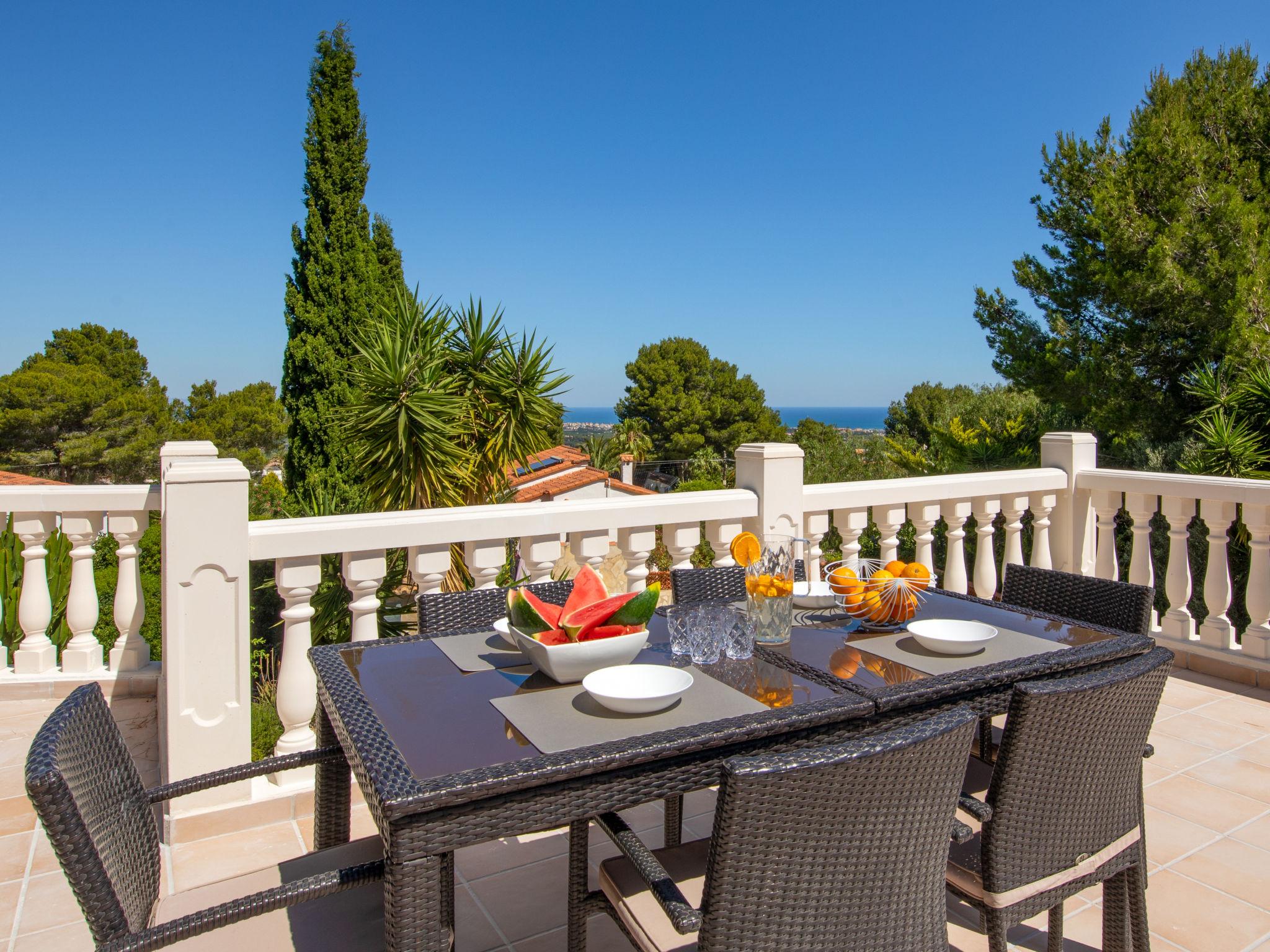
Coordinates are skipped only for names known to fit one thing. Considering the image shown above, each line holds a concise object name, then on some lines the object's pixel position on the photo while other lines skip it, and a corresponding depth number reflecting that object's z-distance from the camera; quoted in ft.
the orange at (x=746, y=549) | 6.25
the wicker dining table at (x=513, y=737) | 3.53
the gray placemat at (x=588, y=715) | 4.10
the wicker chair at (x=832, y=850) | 3.29
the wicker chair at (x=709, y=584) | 7.65
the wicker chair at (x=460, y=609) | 6.68
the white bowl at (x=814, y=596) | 6.96
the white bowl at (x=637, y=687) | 4.35
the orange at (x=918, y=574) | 6.74
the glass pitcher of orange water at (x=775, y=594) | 5.93
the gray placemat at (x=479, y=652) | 5.38
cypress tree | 38.11
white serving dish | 4.88
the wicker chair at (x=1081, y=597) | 6.78
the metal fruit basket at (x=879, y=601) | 6.24
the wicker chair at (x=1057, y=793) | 4.33
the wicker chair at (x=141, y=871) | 3.33
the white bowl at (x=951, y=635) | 5.55
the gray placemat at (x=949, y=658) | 5.37
